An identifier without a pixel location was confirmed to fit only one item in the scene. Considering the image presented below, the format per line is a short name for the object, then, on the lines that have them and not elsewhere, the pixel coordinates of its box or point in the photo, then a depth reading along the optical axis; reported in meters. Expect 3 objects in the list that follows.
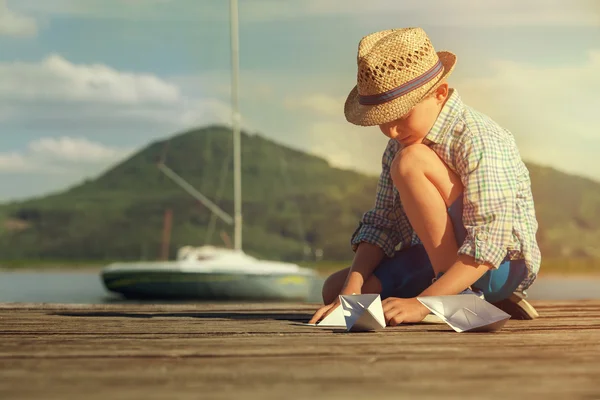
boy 2.88
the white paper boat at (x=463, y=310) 2.72
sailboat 25.25
